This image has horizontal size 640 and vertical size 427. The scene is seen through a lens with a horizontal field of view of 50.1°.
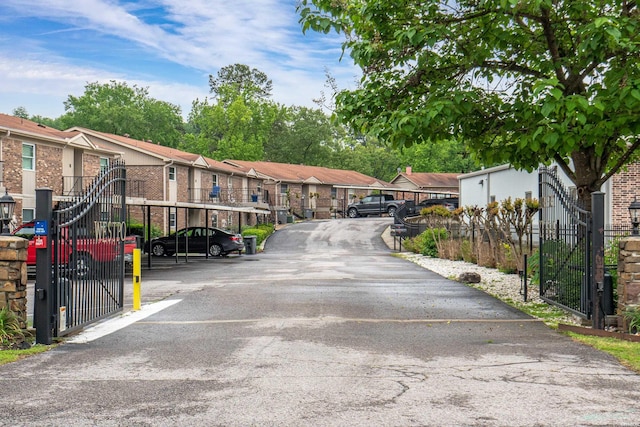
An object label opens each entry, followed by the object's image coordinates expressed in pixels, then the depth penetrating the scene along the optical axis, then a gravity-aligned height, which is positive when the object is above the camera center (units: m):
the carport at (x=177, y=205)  25.25 +0.58
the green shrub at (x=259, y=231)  40.84 -0.75
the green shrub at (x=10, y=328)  8.90 -1.43
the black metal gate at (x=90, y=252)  9.36 -0.50
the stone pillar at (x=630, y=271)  9.58 -0.75
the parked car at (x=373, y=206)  60.66 +1.12
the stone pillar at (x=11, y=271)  9.06 -0.68
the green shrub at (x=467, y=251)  25.92 -1.32
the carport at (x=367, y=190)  64.56 +2.73
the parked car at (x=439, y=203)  49.26 +1.11
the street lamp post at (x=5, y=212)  9.31 +0.11
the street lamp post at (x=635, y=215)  9.81 +0.03
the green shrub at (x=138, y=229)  35.85 -0.56
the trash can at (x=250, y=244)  35.16 -1.30
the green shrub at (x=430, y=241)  31.13 -1.11
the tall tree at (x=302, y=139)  77.06 +9.17
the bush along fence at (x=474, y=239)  20.72 -0.89
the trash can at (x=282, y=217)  55.22 +0.14
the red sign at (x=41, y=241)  8.95 -0.28
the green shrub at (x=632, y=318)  9.44 -1.40
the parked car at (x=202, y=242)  32.94 -1.12
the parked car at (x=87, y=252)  9.59 -0.50
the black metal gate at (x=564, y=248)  10.37 -0.53
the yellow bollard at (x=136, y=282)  12.62 -1.16
